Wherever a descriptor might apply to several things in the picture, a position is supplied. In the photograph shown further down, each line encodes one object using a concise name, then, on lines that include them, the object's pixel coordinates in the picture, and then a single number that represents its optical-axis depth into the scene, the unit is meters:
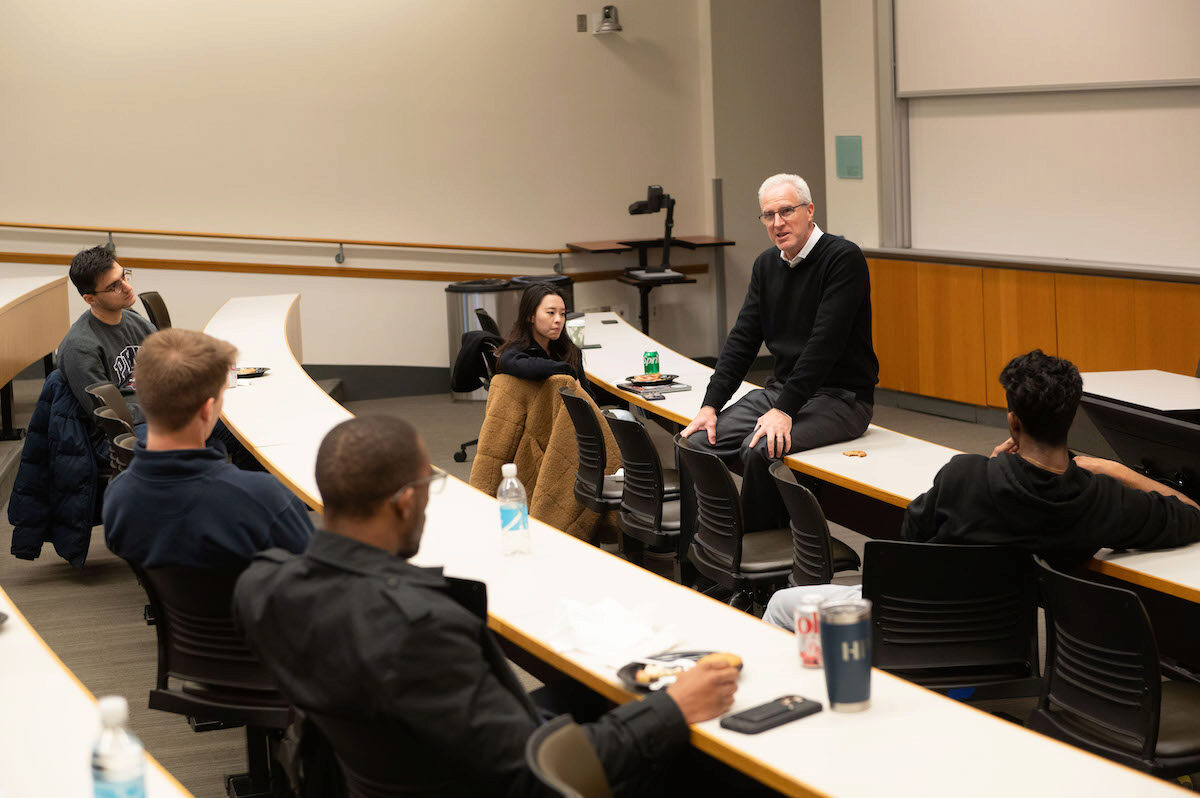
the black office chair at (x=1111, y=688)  2.62
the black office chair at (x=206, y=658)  2.92
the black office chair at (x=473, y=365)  7.32
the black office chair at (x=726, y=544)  3.92
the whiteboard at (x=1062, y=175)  6.98
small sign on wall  8.92
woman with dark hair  5.16
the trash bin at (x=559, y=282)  9.51
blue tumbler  2.18
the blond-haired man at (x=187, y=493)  2.86
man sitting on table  4.40
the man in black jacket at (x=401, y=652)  1.94
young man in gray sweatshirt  5.52
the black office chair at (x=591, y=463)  4.88
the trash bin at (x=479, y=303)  9.70
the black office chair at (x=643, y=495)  4.55
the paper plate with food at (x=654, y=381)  5.81
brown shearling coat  5.20
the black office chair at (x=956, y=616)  3.06
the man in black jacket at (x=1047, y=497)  2.99
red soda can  2.35
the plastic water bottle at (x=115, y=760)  1.85
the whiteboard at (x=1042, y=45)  6.85
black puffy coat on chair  5.52
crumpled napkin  2.50
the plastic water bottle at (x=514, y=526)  3.24
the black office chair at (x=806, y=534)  3.50
